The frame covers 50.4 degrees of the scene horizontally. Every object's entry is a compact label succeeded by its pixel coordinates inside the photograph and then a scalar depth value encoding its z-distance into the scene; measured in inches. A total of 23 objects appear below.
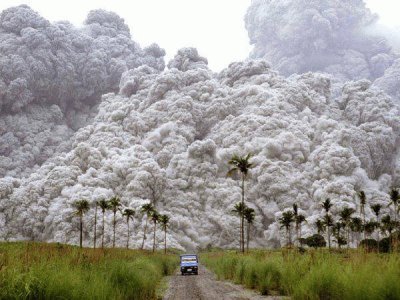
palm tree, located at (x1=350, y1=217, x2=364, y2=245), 3747.5
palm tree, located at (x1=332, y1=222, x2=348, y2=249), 3665.1
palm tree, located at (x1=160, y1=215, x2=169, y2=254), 3951.8
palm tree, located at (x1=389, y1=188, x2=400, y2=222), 3340.1
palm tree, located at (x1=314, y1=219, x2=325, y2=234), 3870.6
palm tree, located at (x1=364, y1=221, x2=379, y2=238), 3511.8
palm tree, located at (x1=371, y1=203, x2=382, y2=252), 3472.0
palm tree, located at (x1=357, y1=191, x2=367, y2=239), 3797.2
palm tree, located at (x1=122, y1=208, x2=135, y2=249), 3873.0
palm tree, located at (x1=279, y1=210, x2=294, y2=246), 3624.5
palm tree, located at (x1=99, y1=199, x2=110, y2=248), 3750.5
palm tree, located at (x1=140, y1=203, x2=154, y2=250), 3861.7
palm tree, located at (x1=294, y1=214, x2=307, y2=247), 3684.5
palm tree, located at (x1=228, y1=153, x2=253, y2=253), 2578.7
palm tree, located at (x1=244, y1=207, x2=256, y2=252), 3549.0
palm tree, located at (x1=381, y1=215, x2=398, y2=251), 3244.6
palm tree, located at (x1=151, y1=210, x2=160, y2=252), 3885.8
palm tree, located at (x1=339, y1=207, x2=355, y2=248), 3521.2
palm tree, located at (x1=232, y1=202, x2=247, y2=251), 3023.6
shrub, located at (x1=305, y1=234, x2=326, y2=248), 3798.7
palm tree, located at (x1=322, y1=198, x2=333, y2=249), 3487.7
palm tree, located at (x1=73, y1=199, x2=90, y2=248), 3528.5
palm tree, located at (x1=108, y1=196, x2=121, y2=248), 3784.2
